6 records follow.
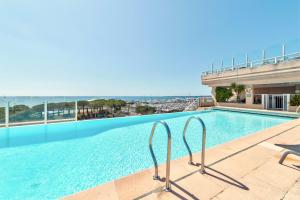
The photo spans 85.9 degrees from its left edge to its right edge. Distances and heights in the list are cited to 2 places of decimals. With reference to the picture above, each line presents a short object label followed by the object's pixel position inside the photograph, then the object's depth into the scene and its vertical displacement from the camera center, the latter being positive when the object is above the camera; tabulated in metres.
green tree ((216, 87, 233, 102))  19.50 +0.57
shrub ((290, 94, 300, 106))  13.43 -0.13
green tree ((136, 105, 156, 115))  14.18 -1.01
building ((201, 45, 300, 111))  14.68 +2.16
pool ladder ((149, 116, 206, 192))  2.12 -0.89
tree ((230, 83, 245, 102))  18.23 +1.12
